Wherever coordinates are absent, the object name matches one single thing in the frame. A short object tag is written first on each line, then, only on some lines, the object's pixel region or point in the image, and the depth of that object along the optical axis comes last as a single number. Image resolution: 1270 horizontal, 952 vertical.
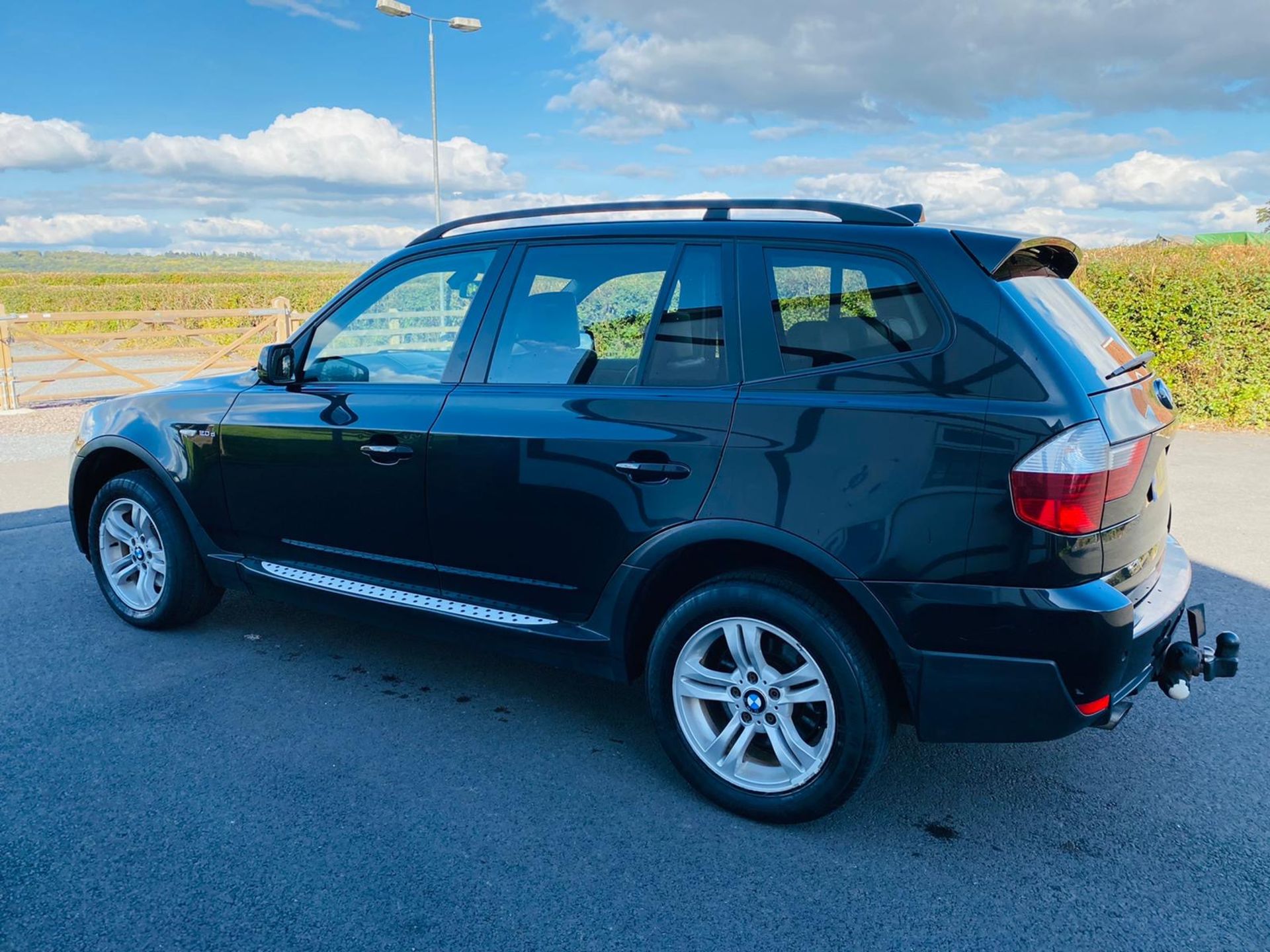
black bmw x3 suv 2.58
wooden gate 13.29
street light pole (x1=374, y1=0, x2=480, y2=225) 18.62
